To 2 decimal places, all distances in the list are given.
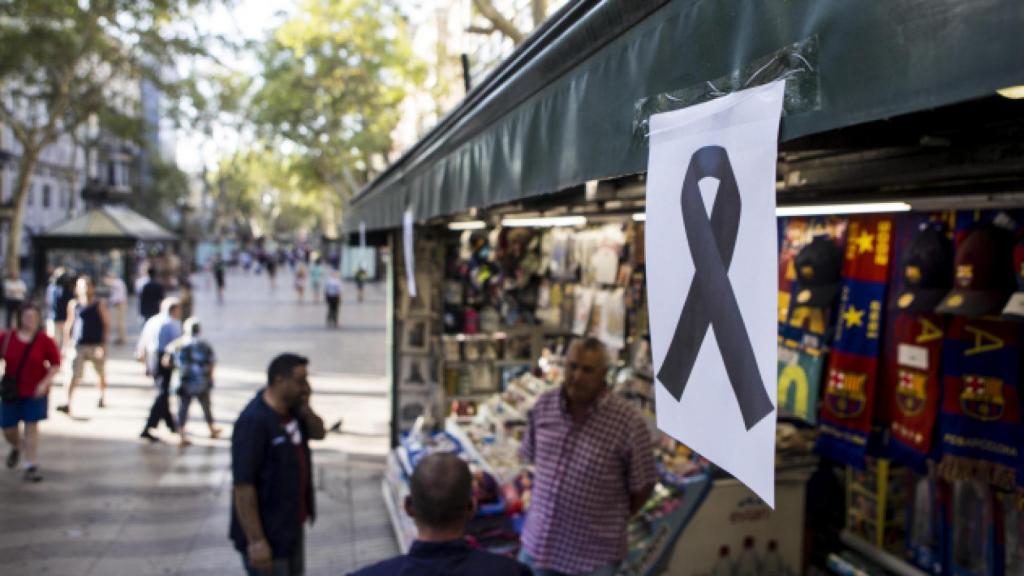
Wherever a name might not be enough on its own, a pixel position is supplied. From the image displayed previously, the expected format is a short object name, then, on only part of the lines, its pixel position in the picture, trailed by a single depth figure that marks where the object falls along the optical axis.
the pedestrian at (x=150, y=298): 14.48
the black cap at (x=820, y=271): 4.34
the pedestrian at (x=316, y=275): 28.72
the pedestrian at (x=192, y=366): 9.20
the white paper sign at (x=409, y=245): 5.12
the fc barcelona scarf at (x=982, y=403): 3.47
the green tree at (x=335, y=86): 21.98
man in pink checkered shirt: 3.72
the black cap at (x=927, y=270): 3.66
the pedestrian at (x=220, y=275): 27.71
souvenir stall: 1.25
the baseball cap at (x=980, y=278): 3.39
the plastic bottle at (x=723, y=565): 4.61
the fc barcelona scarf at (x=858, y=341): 4.18
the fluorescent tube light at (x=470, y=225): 7.11
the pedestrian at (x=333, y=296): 21.66
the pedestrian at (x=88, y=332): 11.11
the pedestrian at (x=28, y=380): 7.59
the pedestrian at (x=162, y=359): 9.48
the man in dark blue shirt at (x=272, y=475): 4.01
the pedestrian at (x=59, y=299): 14.14
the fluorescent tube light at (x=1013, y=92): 0.93
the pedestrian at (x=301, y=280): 29.04
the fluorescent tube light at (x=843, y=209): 3.63
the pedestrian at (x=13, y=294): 18.47
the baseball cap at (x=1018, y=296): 3.16
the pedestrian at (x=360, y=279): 29.52
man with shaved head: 2.33
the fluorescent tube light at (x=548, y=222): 6.17
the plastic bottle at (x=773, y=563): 4.72
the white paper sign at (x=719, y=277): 1.24
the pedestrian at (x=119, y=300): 17.45
